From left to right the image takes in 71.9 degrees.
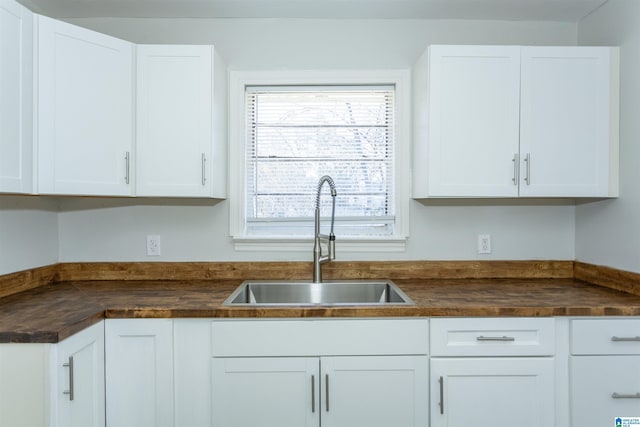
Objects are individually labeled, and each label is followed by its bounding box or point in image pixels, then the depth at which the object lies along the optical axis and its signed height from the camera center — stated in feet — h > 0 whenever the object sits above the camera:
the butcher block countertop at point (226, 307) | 5.10 -1.23
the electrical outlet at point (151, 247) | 7.82 -0.63
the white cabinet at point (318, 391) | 5.69 -2.31
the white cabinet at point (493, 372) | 5.73 -2.07
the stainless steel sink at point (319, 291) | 7.51 -1.36
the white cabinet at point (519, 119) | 6.75 +1.43
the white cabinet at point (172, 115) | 6.76 +1.48
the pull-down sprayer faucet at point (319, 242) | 7.23 -0.50
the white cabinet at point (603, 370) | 5.72 -2.05
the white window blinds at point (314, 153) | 7.94 +1.06
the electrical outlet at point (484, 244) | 7.89 -0.56
